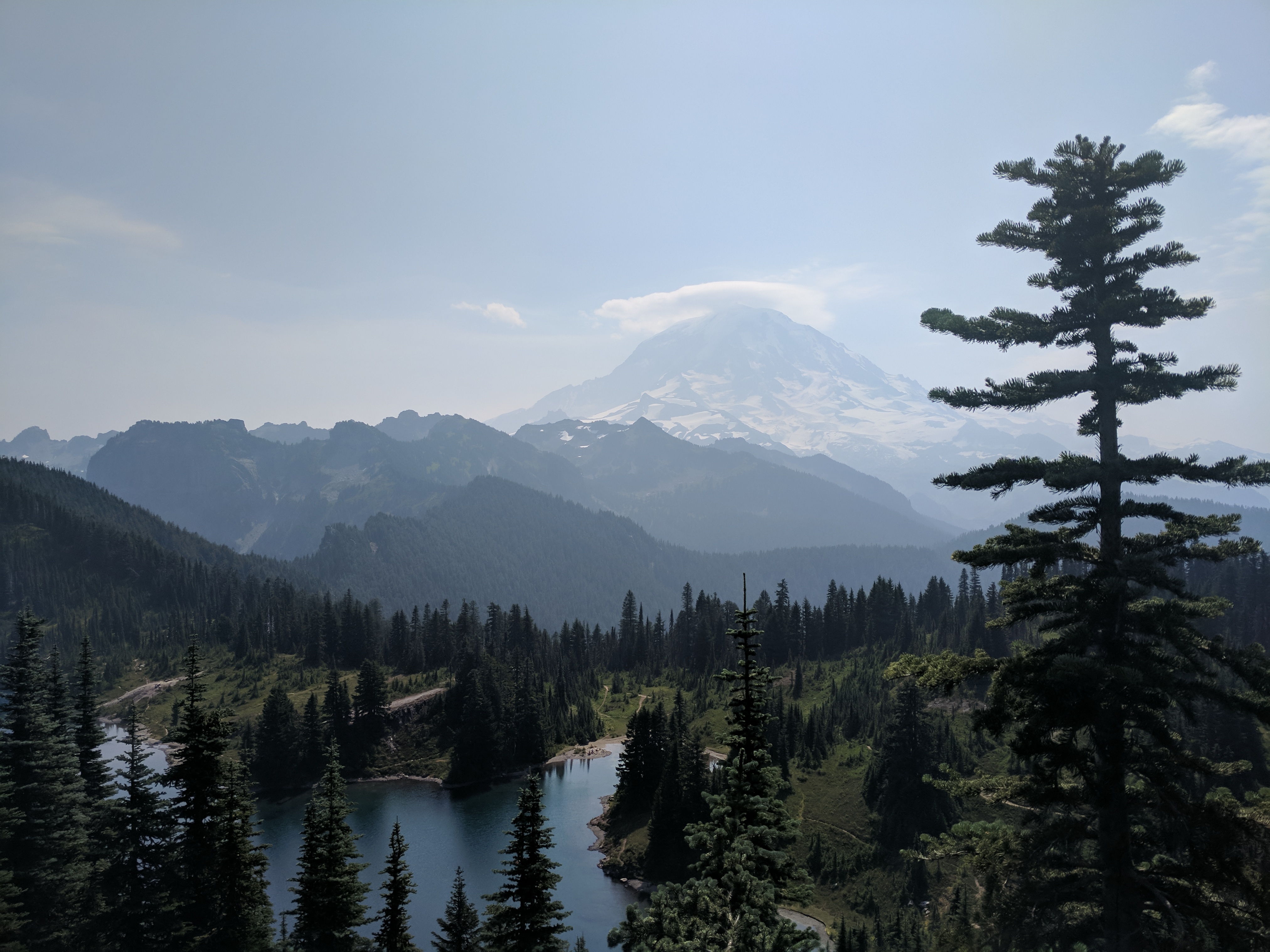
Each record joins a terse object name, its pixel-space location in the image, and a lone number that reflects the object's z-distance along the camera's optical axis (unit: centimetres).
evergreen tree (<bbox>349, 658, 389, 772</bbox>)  14738
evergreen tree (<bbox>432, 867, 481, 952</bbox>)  4569
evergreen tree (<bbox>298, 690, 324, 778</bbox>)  13962
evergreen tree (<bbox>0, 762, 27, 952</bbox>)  3662
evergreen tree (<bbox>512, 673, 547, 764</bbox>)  14738
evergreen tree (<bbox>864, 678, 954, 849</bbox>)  9731
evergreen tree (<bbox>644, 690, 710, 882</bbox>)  9394
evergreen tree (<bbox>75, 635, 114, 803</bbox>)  4981
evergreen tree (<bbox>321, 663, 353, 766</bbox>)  14525
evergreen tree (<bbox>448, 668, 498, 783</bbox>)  13850
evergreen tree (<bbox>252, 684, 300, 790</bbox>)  13575
